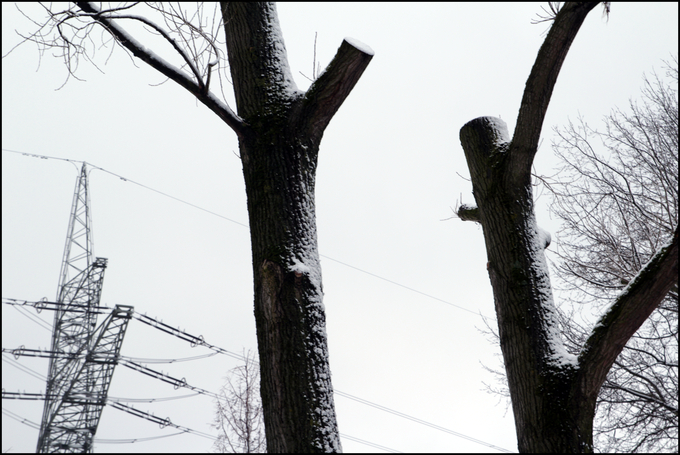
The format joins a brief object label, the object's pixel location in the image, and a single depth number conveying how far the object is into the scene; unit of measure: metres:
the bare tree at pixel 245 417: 14.78
